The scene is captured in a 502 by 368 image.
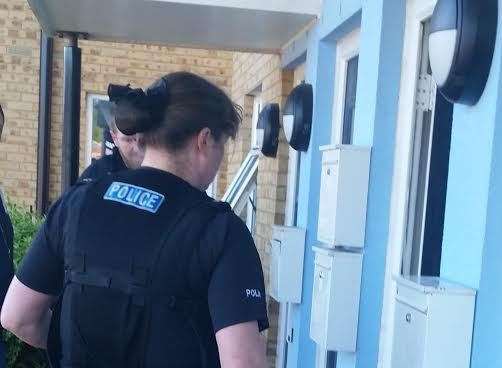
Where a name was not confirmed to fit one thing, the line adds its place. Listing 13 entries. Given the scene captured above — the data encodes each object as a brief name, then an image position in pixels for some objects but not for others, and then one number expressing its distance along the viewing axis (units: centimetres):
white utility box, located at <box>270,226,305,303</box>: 349
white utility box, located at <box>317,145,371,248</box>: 255
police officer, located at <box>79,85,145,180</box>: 248
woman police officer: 138
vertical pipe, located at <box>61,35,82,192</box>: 420
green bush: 332
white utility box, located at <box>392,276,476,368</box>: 167
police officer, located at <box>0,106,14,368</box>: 221
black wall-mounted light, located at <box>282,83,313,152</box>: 344
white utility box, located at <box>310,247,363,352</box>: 262
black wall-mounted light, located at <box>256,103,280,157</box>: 409
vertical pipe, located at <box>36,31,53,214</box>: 686
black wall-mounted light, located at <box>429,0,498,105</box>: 166
